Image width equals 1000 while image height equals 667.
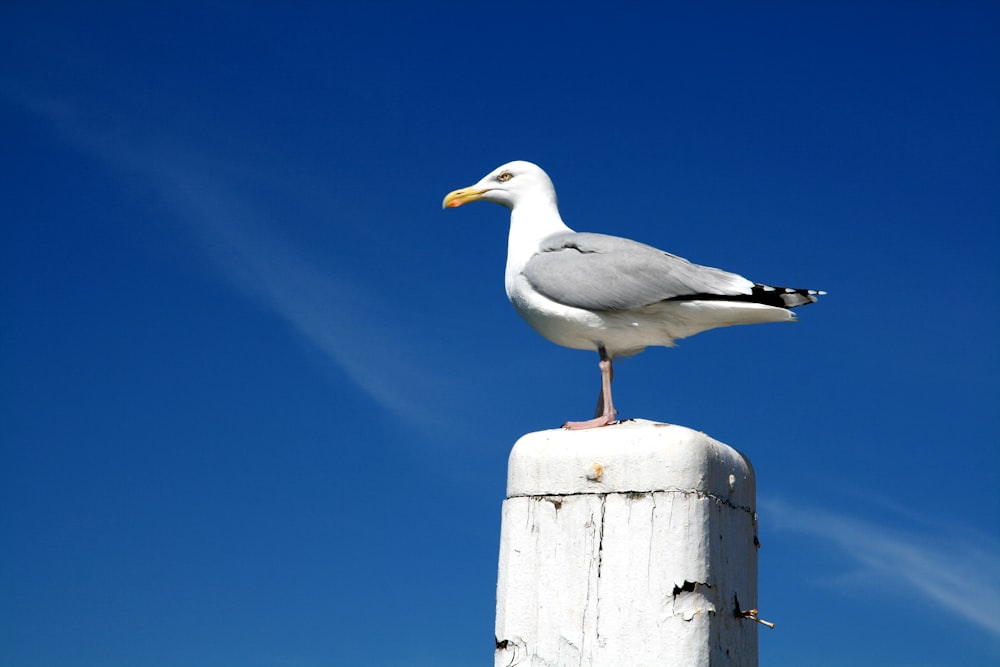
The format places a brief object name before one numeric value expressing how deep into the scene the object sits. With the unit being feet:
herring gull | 21.09
